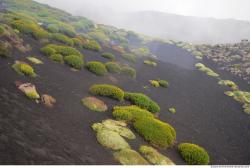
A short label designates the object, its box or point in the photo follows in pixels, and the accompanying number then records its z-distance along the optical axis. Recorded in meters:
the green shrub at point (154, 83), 29.78
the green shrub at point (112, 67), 27.83
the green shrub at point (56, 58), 23.03
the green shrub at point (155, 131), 14.69
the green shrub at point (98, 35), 56.66
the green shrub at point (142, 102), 19.84
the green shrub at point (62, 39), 31.32
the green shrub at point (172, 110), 23.12
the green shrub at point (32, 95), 14.11
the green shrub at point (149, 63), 40.18
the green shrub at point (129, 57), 38.74
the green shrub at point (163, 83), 30.59
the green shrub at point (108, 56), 33.34
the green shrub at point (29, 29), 28.13
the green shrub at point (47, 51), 23.84
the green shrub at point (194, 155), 14.47
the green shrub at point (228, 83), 37.72
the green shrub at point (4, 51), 17.71
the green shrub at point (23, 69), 16.95
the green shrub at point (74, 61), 23.41
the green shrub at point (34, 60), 20.42
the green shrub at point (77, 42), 33.50
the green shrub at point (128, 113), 16.14
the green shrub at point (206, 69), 42.83
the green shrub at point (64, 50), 25.34
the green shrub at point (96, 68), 24.52
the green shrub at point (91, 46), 34.12
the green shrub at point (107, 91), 18.96
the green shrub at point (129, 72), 29.20
